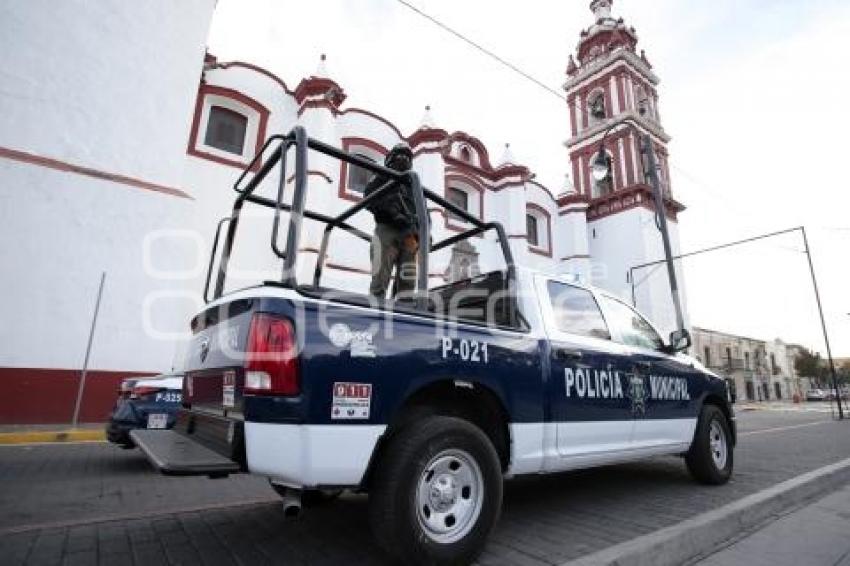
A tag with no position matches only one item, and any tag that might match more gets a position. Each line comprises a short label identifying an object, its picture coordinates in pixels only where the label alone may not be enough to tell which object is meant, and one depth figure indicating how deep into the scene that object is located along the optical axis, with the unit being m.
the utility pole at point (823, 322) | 17.62
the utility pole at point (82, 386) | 8.70
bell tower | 23.17
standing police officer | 3.97
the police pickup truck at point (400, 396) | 2.30
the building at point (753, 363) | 43.48
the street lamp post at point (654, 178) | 11.27
